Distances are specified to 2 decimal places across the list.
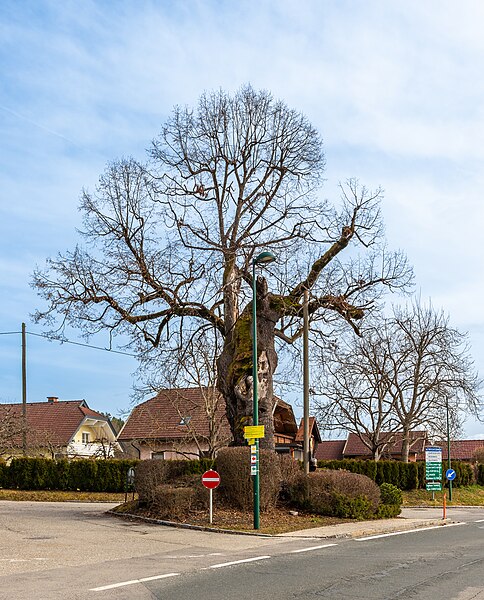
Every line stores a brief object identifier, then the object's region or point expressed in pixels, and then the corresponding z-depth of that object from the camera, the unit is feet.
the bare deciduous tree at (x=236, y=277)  91.71
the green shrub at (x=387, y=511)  88.12
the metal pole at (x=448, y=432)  157.25
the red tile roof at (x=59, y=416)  200.13
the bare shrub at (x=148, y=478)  82.17
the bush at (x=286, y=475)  83.71
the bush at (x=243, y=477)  78.07
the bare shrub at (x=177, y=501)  76.74
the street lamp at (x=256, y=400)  69.46
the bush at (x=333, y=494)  82.23
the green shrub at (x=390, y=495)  94.84
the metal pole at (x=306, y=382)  93.40
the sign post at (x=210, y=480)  71.46
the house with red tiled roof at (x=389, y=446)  193.25
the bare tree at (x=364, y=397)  178.70
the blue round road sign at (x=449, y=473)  132.81
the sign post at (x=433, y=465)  94.17
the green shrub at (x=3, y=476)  141.28
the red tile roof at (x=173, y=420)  170.60
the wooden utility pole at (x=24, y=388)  144.05
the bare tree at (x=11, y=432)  149.18
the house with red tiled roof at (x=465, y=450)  276.62
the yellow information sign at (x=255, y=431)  69.26
